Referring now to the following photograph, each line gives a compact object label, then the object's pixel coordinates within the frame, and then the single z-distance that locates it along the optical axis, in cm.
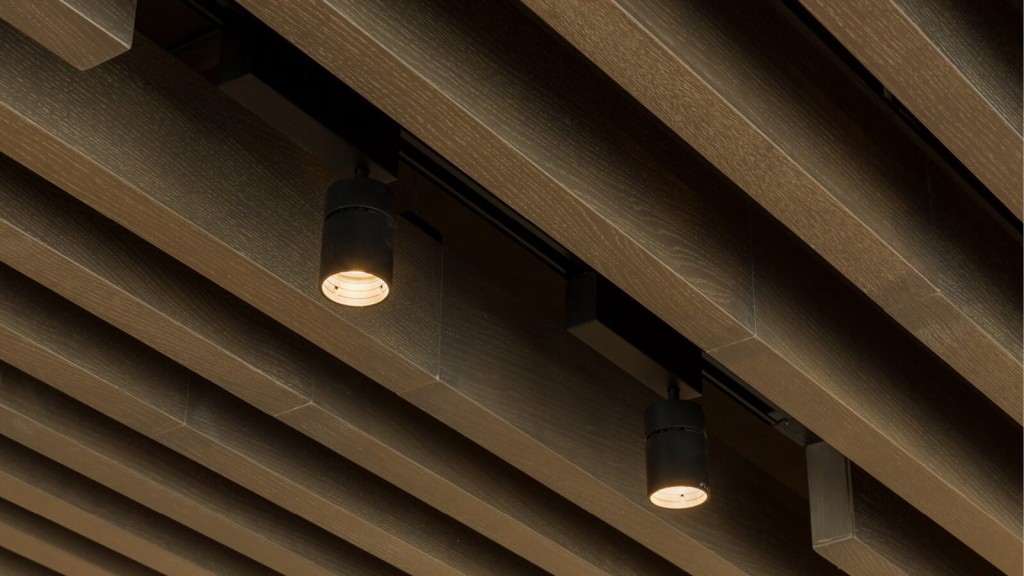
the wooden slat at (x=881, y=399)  293
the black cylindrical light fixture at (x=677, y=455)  291
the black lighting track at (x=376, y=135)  247
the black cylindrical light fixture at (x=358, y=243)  246
